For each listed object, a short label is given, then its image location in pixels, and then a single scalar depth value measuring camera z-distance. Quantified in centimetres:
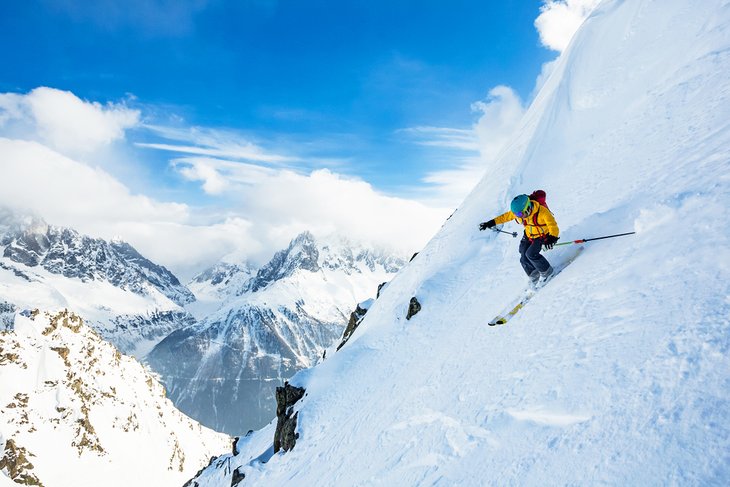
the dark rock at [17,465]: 10631
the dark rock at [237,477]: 2094
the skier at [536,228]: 1059
